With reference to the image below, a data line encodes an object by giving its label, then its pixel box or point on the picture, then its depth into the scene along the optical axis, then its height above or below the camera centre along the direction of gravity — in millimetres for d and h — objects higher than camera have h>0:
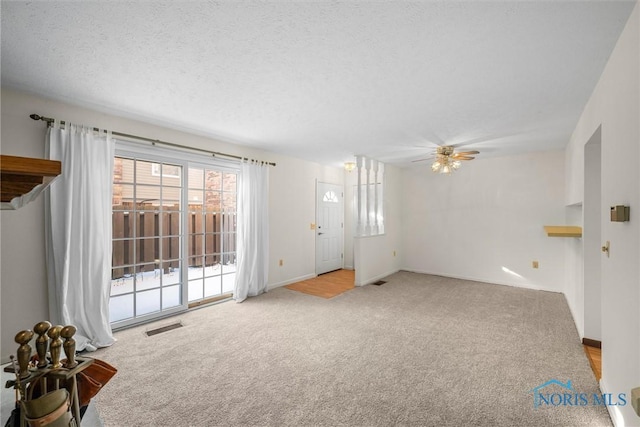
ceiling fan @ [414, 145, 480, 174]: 4217 +839
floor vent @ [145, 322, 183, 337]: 3074 -1310
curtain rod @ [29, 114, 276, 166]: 2549 +876
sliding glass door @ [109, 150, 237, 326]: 3254 -267
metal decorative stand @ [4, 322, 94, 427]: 607 -352
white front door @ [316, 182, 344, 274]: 5898 -284
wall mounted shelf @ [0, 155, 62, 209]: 522 +78
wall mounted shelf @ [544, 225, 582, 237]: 3352 -223
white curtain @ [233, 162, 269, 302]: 4250 -281
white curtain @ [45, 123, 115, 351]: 2600 -183
